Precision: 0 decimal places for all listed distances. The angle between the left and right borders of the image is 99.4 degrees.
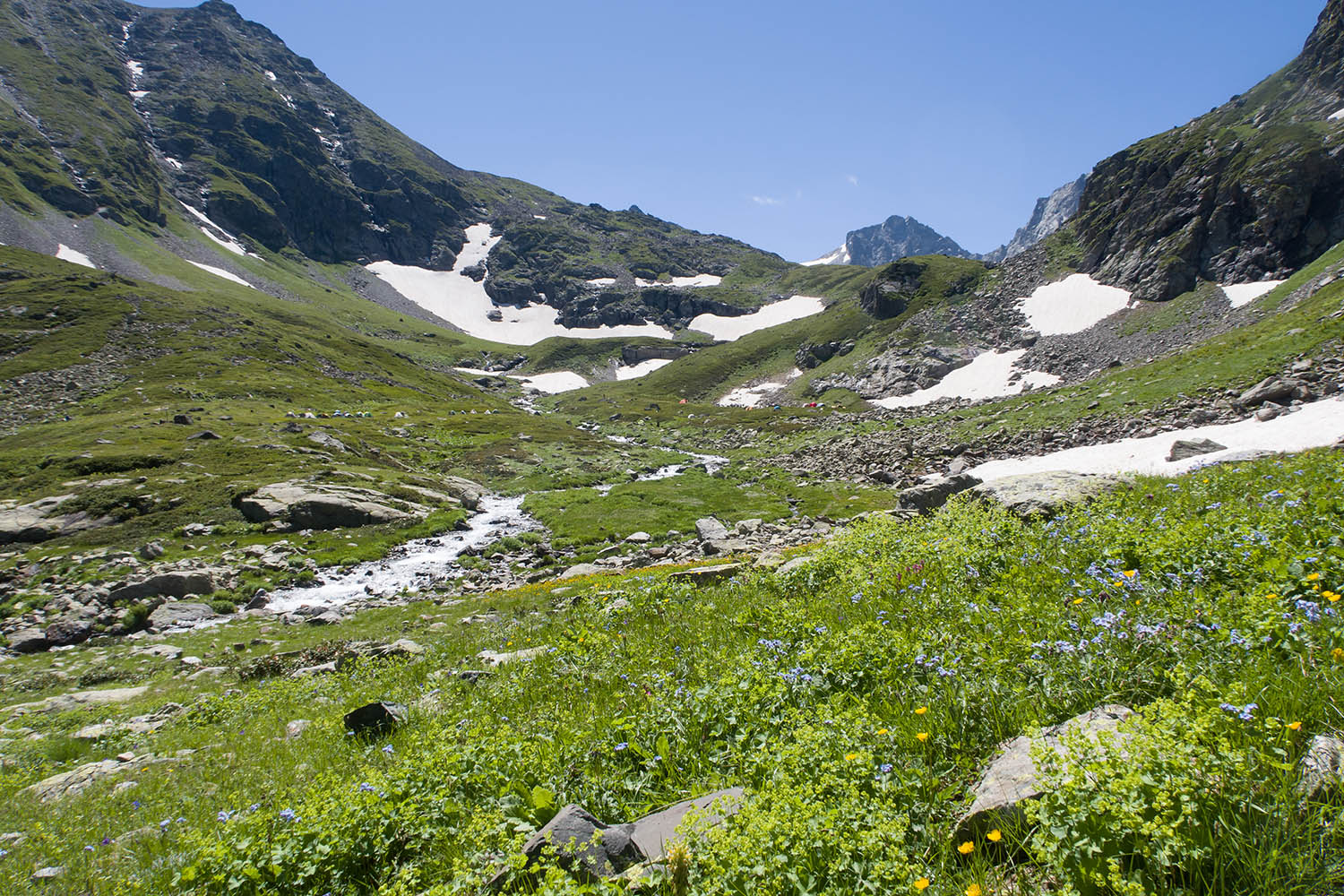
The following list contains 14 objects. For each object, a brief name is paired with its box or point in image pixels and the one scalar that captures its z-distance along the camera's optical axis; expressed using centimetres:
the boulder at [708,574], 1499
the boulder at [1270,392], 2800
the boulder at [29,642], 1884
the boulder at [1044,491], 1281
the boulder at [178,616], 2141
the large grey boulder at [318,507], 3431
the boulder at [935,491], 2389
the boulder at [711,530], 3158
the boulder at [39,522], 2942
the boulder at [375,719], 799
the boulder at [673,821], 368
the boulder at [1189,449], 2196
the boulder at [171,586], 2281
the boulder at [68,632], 1956
